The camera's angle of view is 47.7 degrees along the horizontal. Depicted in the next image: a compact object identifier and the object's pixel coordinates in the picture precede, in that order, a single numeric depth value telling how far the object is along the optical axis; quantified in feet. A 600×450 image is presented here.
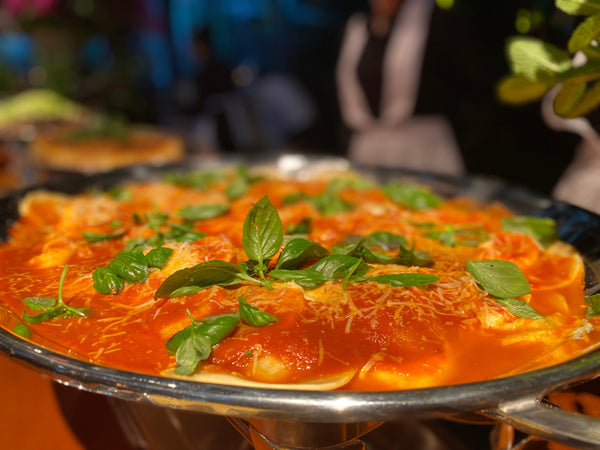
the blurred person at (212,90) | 7.16
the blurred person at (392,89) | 3.70
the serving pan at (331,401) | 1.05
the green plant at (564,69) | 1.39
